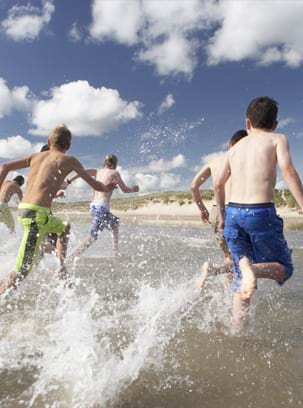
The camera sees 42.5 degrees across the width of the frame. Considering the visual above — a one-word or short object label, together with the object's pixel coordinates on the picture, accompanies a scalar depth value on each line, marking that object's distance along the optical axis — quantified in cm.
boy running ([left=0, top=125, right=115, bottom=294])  441
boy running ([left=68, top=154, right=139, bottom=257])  832
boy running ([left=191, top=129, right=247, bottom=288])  514
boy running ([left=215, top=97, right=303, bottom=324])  348
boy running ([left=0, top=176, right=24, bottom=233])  879
